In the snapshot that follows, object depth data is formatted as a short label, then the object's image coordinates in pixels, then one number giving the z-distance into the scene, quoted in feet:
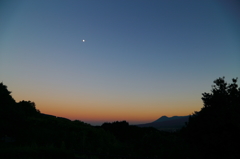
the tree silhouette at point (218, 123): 41.06
